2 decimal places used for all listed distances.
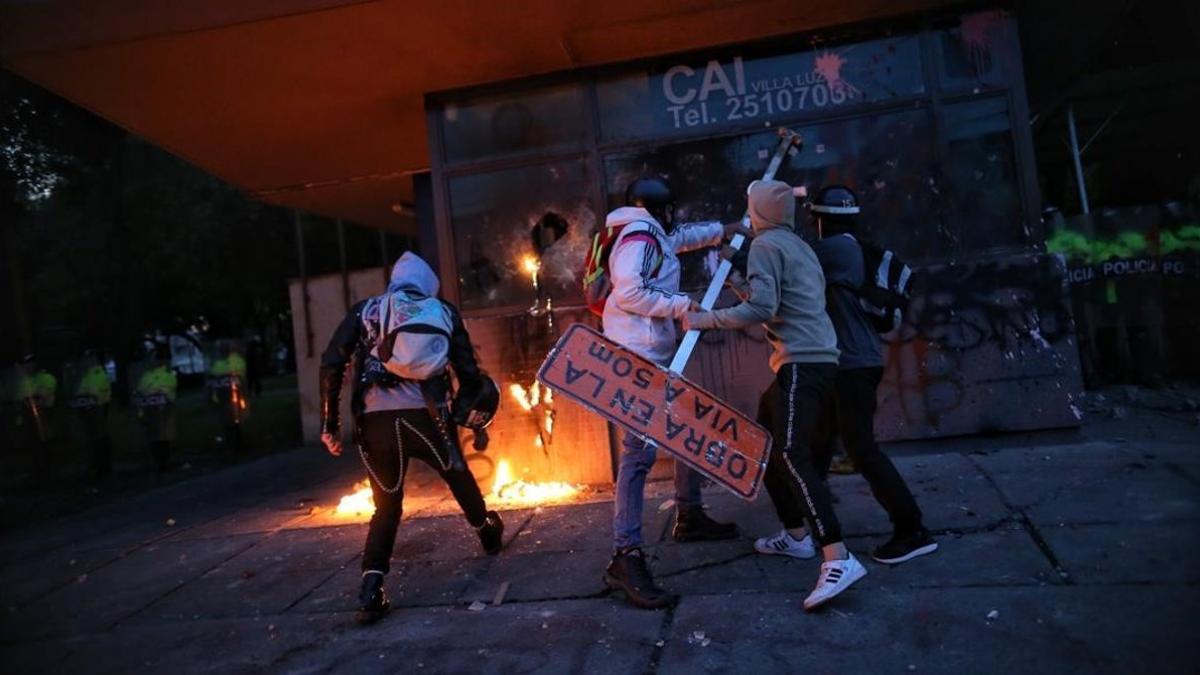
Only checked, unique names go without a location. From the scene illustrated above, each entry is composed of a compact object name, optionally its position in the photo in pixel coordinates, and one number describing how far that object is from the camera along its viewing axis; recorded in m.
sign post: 3.44
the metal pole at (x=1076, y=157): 8.52
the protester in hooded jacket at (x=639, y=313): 3.57
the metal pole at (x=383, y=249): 12.54
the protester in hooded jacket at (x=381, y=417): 3.97
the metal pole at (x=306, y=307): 11.23
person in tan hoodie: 3.42
